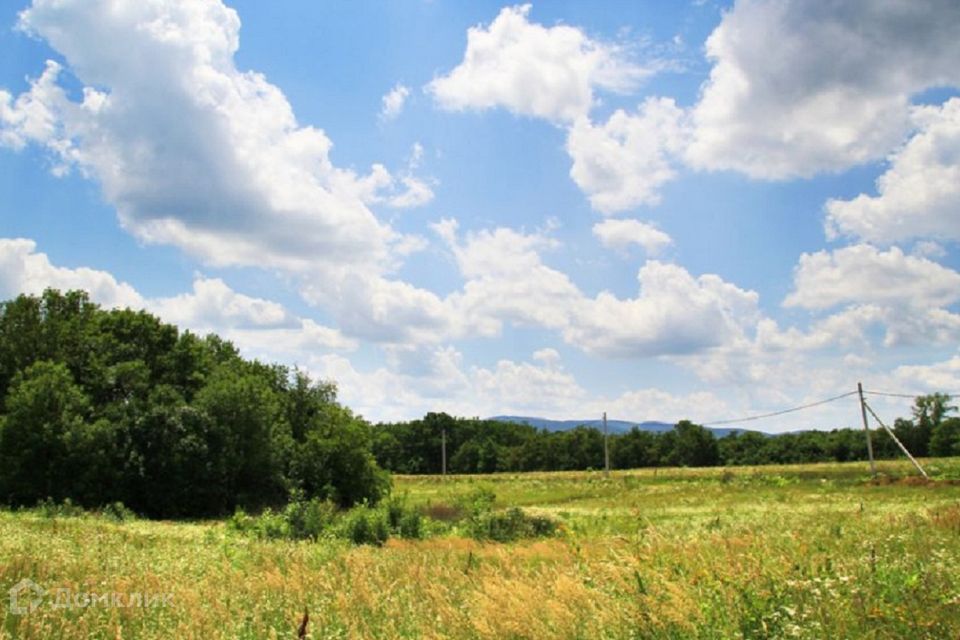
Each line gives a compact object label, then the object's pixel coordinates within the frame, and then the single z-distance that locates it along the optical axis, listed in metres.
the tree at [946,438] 111.04
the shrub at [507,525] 23.08
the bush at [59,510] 29.30
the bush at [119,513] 31.27
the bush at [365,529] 21.69
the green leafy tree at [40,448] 39.19
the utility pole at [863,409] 50.29
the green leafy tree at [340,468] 50.28
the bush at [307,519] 22.96
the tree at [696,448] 128.00
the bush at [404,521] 23.11
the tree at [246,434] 43.72
